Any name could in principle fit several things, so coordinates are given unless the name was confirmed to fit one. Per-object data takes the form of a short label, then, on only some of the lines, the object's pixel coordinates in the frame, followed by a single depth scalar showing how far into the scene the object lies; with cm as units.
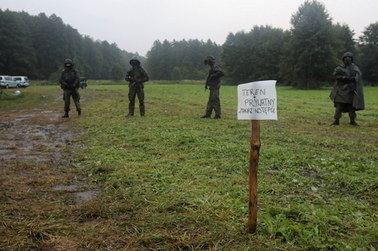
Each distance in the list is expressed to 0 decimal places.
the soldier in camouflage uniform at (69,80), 1355
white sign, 323
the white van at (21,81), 5112
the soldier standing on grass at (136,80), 1363
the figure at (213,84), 1275
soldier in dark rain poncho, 1121
